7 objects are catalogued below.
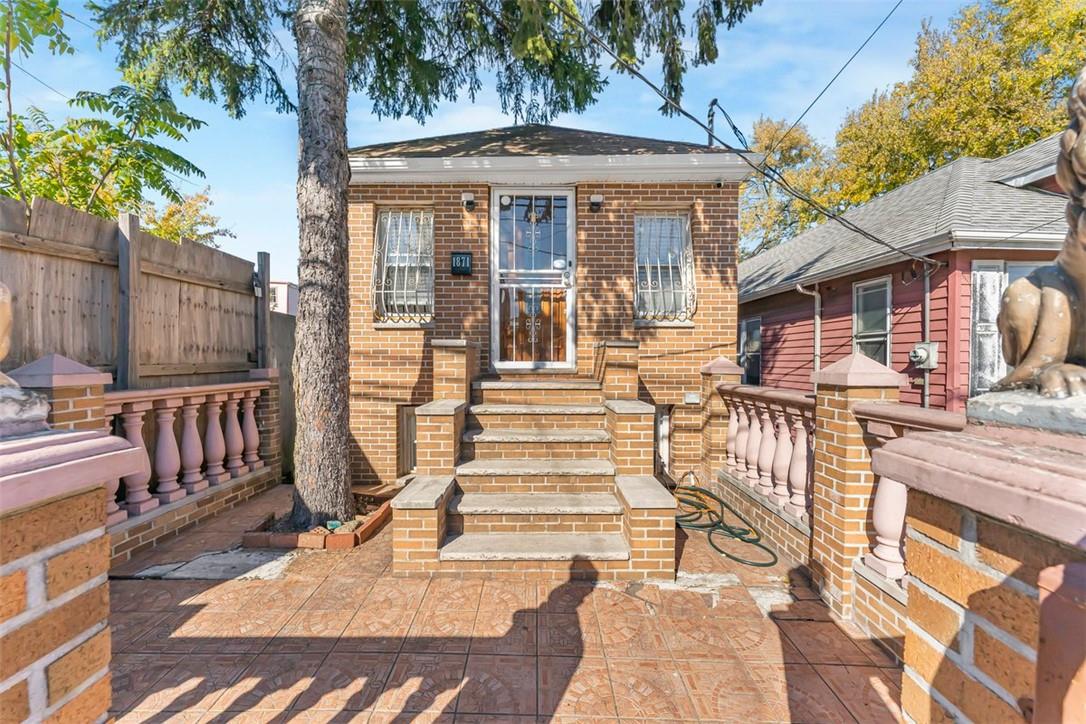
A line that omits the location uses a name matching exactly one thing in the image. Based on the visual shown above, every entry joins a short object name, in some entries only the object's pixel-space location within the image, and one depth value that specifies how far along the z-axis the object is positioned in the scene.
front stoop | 3.03
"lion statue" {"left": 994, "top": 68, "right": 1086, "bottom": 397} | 0.99
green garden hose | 3.57
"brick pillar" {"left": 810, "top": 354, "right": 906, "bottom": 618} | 2.57
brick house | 5.35
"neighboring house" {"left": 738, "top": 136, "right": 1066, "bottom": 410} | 5.91
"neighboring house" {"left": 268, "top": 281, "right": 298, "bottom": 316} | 25.34
